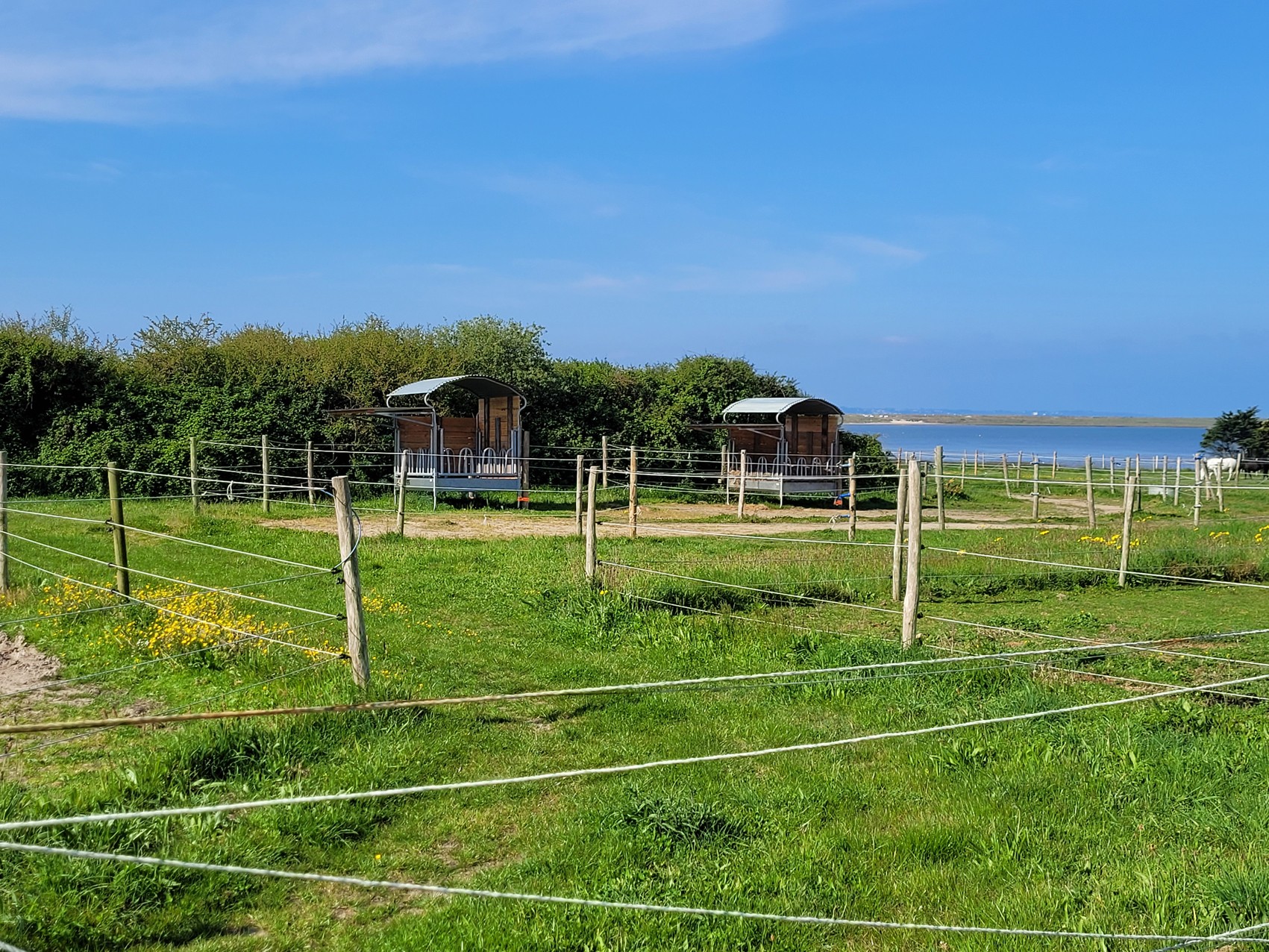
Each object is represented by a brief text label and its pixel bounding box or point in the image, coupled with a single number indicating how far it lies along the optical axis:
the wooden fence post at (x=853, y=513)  19.11
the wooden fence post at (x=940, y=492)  20.76
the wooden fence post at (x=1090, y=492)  21.02
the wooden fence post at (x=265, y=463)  20.32
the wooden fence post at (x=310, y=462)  22.55
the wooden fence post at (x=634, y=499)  17.50
